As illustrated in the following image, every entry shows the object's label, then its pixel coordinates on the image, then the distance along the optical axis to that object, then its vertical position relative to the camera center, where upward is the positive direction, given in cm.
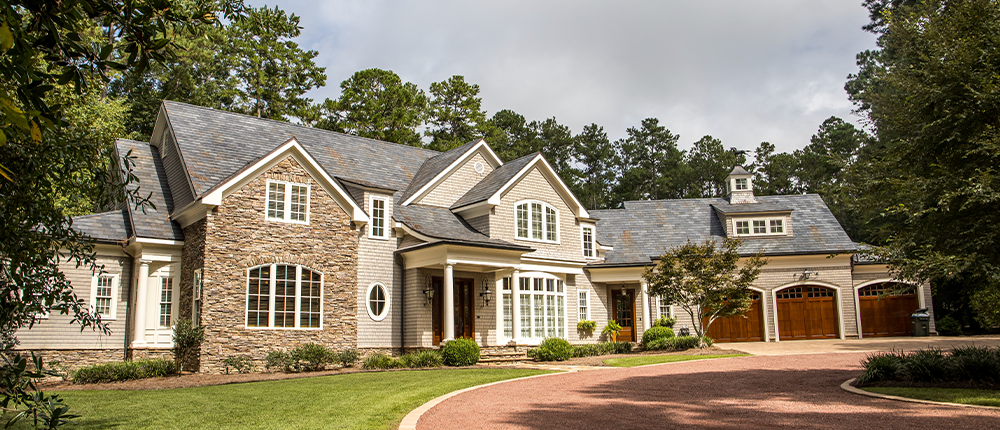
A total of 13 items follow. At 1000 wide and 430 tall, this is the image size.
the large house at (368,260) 1711 +153
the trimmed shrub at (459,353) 1828 -124
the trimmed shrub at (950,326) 2783 -114
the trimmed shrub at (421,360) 1773 -137
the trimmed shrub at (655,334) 2373 -105
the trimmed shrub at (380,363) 1766 -142
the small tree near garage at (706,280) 2219 +84
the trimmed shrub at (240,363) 1622 -125
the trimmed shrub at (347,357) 1759 -126
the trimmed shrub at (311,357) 1686 -118
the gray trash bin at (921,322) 2739 -91
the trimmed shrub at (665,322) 2624 -68
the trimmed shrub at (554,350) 2016 -133
